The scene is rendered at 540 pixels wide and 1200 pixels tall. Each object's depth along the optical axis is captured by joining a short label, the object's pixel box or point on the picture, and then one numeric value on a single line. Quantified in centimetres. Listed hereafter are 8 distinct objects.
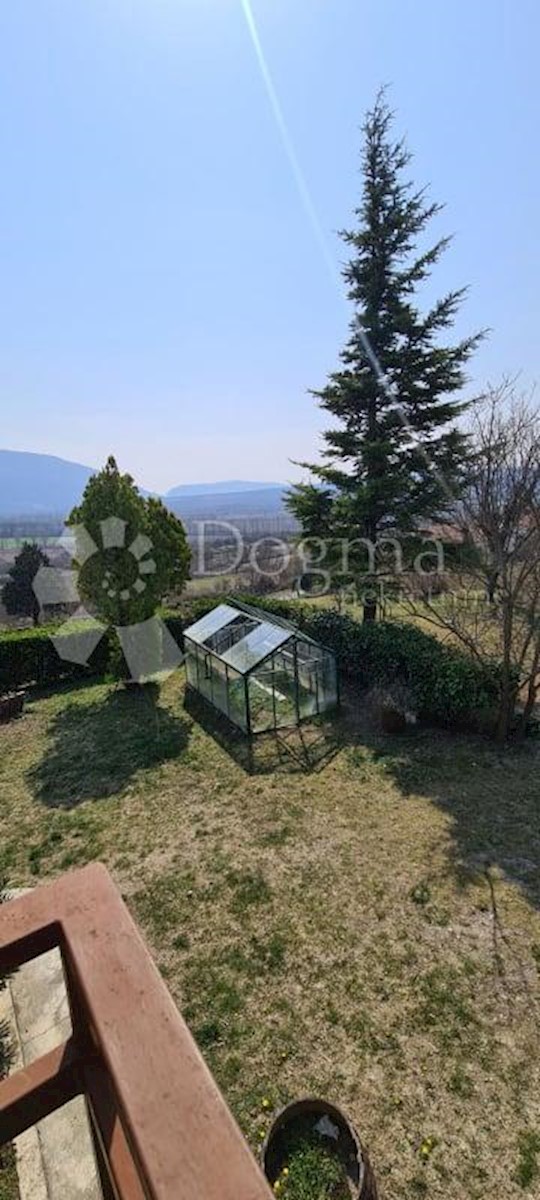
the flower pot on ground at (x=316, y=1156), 354
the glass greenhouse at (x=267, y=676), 1122
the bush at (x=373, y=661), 1063
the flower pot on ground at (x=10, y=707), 1253
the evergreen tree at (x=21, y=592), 2780
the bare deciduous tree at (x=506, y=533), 903
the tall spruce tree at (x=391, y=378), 1401
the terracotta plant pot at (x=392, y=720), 1087
